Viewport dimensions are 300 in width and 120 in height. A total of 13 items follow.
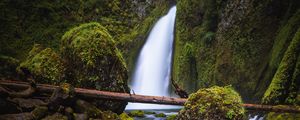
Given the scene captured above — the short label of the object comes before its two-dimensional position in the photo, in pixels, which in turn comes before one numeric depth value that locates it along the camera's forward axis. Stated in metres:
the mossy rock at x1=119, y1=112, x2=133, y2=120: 10.40
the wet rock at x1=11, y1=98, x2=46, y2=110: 8.83
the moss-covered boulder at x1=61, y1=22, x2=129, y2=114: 10.84
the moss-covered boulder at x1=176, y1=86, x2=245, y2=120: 7.70
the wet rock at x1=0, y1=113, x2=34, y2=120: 8.19
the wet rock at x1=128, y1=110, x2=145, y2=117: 12.93
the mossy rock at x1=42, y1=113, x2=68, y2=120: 8.75
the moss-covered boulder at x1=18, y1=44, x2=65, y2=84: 11.03
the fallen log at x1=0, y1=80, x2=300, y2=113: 9.34
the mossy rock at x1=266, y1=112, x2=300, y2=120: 9.16
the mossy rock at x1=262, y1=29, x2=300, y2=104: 10.15
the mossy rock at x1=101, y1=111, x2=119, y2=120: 9.66
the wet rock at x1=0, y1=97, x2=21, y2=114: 8.50
